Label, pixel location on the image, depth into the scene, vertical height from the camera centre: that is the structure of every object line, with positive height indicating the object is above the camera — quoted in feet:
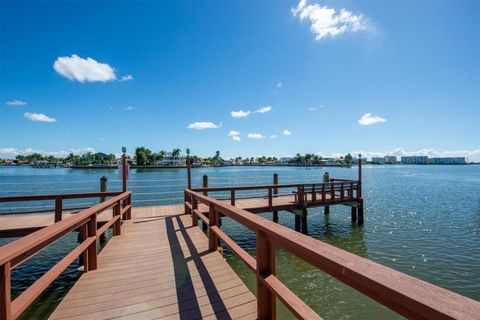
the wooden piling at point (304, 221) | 31.20 -7.33
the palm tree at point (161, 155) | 381.07 +15.88
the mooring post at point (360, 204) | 36.70 -6.17
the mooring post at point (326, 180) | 42.34 -2.84
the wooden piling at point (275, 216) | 32.15 -6.95
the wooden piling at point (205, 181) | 31.32 -2.13
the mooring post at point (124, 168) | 24.72 -0.31
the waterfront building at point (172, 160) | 395.75 +7.97
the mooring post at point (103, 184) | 28.69 -2.31
